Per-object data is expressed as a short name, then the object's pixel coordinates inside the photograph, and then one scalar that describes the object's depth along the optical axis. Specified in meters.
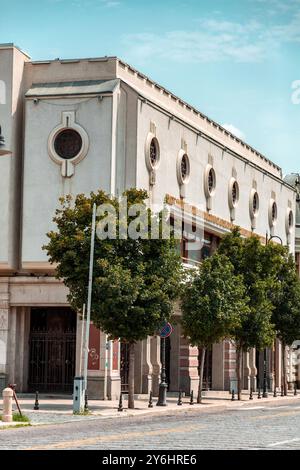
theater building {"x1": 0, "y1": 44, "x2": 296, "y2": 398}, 46.88
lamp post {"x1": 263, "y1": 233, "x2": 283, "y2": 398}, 54.84
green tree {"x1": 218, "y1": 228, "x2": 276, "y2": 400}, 50.44
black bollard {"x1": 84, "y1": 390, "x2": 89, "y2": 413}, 36.09
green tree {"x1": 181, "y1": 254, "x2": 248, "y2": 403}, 44.97
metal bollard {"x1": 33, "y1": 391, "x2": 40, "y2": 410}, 36.17
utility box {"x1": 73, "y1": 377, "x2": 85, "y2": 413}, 35.59
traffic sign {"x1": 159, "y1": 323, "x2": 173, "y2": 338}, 41.00
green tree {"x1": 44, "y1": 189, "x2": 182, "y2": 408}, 38.09
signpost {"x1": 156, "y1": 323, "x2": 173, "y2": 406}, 42.22
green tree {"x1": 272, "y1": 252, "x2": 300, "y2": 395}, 56.78
